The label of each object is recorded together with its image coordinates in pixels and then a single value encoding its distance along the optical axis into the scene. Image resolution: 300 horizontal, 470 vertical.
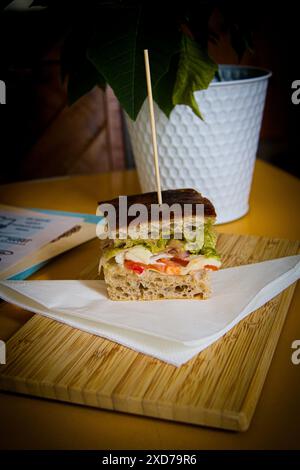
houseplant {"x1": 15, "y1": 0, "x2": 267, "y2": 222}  1.04
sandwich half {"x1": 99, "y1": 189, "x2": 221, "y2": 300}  1.01
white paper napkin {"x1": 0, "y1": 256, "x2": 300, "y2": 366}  0.86
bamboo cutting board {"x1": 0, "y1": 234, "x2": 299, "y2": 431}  0.73
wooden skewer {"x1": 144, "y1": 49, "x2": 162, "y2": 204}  0.96
